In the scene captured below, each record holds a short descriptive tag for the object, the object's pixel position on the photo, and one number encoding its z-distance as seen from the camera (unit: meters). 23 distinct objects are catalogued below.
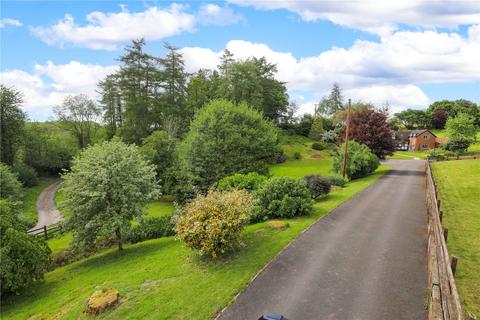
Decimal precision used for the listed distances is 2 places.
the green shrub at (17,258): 15.02
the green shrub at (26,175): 50.30
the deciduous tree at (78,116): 65.00
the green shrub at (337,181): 32.44
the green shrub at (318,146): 72.50
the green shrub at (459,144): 61.50
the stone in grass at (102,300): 10.95
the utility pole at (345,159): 35.36
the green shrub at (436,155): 53.70
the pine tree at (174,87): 58.41
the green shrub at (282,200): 19.33
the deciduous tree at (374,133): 41.14
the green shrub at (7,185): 29.66
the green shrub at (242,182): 24.64
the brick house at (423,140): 89.62
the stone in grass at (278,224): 17.16
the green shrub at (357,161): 37.09
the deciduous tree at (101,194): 18.72
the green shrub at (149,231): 23.92
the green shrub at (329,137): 74.88
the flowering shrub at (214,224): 13.35
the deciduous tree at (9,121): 48.62
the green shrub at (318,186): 25.47
